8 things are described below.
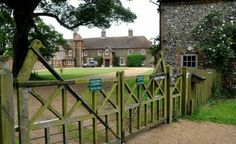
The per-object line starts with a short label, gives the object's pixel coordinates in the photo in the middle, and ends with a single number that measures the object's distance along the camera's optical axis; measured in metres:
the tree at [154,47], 15.18
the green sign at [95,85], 4.15
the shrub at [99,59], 50.18
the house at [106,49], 49.46
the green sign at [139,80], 5.24
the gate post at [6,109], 2.41
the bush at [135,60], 45.97
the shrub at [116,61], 49.63
